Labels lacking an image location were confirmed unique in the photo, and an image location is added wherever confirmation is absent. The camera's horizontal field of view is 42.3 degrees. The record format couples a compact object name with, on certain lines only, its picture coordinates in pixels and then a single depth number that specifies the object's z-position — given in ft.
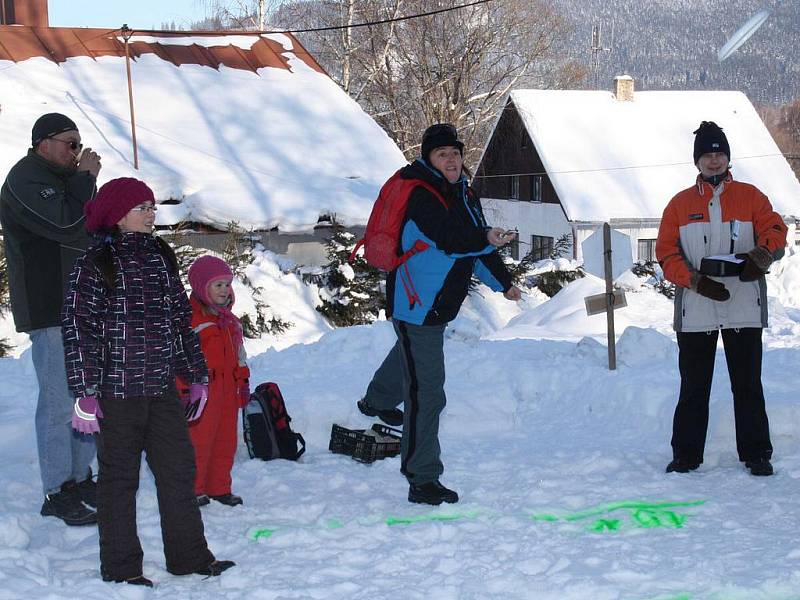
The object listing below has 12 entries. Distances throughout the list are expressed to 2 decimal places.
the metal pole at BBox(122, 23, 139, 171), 58.76
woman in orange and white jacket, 18.71
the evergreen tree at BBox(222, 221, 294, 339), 47.21
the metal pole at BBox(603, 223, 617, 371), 26.73
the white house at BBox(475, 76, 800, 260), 99.25
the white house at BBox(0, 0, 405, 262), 57.21
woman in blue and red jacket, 17.17
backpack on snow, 20.83
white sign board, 28.89
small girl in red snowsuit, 17.87
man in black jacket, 16.37
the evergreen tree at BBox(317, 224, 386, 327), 52.06
